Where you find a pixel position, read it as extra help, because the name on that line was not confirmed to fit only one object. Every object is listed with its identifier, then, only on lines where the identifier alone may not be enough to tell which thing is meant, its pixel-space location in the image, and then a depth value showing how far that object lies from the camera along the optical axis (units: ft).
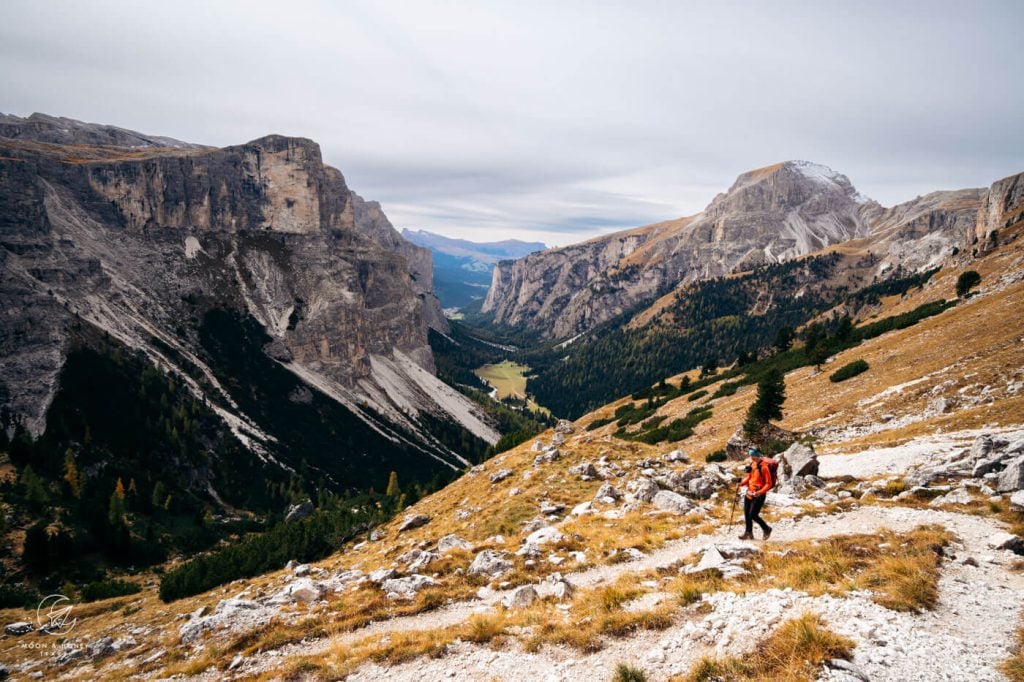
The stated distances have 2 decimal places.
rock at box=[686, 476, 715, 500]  85.76
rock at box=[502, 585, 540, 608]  49.62
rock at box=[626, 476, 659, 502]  86.02
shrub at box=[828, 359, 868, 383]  157.69
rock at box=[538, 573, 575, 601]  49.49
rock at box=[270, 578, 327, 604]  64.18
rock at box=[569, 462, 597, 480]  108.06
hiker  53.83
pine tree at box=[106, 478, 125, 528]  261.36
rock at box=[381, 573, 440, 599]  59.57
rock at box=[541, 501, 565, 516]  89.92
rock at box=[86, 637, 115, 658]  73.52
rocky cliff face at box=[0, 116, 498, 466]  437.17
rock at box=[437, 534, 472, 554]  78.85
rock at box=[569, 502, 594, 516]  83.96
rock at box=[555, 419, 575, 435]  181.59
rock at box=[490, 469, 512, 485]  132.01
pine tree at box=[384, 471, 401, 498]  362.84
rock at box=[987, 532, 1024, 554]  41.39
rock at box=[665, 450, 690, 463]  119.44
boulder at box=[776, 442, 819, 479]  83.15
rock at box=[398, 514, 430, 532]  120.26
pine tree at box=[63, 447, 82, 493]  310.86
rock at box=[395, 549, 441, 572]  69.72
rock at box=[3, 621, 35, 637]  113.50
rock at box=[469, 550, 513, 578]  62.95
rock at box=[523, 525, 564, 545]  70.13
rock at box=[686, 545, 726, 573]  46.50
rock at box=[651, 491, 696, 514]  76.07
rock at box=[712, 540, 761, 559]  48.20
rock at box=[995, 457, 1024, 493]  56.18
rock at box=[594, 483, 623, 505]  87.66
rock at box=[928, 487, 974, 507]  56.37
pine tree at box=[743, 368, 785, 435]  140.87
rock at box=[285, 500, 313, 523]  326.44
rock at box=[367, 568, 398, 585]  65.91
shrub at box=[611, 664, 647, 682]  30.66
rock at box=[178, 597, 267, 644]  61.46
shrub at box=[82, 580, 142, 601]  187.76
